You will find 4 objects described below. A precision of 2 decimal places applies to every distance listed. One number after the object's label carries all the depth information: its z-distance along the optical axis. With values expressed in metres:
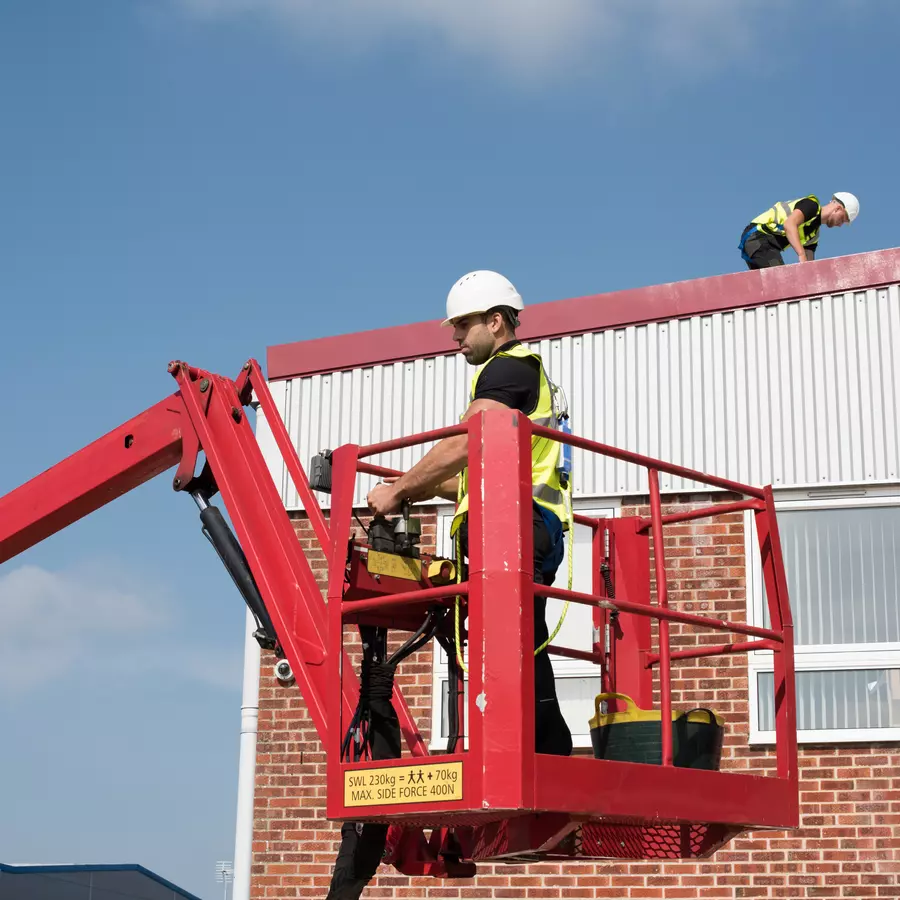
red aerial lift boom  5.75
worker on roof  14.07
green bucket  6.68
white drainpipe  12.11
